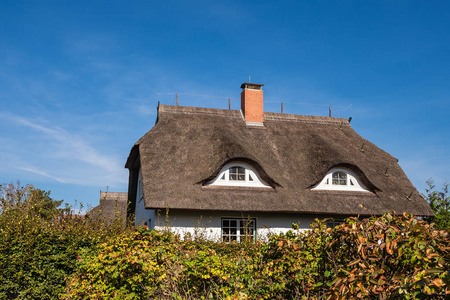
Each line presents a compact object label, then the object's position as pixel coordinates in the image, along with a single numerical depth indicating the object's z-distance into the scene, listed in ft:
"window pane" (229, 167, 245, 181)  50.75
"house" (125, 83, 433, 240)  46.93
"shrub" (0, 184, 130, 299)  27.61
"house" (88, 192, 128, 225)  105.70
